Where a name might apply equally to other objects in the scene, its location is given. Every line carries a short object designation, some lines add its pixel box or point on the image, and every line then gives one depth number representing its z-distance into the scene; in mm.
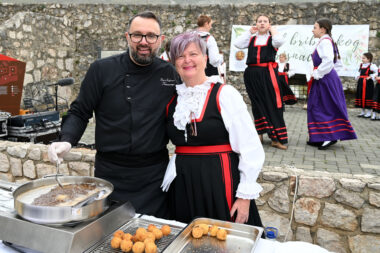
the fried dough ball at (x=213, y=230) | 1384
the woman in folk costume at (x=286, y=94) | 5348
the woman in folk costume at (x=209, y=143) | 1797
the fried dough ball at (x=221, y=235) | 1357
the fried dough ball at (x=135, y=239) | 1300
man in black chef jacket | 1904
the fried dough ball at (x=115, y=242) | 1263
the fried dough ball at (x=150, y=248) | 1198
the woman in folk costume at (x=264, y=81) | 4652
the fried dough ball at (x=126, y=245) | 1238
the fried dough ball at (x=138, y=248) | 1210
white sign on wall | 9523
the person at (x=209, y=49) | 4980
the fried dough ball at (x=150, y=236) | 1275
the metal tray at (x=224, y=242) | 1296
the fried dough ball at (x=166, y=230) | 1362
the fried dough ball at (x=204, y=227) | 1391
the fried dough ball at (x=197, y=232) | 1353
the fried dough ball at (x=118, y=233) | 1313
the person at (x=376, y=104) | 8469
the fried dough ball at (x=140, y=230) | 1321
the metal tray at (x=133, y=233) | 1275
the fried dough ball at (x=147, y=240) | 1235
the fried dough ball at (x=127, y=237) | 1284
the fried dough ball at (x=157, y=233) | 1319
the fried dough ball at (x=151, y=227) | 1357
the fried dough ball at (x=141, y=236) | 1285
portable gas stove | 1181
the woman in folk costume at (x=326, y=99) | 4691
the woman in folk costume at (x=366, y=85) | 8812
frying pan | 1194
